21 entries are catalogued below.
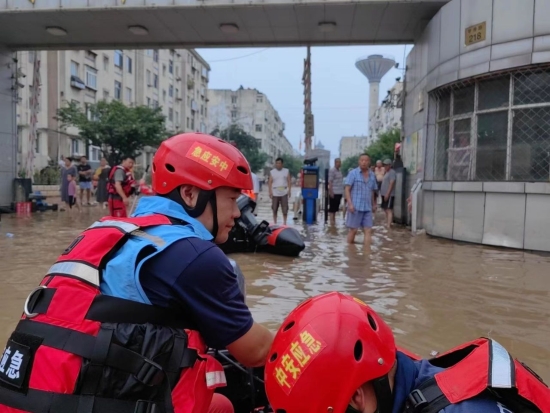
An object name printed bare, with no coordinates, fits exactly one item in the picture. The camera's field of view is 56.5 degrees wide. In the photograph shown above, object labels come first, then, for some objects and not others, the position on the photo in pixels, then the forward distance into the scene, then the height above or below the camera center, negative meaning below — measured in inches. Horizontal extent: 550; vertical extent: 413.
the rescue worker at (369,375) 54.3 -21.9
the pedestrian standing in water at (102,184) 563.3 -8.8
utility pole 819.8 +123.2
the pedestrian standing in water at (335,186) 520.7 -4.6
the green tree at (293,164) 3827.3 +128.0
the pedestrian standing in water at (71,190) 590.9 -16.7
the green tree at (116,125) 1178.0 +122.1
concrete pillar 573.3 +53.3
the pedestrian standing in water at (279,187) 489.1 -6.6
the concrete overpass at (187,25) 438.0 +146.5
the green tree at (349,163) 3466.3 +135.6
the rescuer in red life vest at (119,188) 339.3 -7.8
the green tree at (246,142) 2554.4 +189.3
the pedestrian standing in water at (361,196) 340.8 -9.5
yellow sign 354.0 +106.6
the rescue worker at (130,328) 56.2 -17.6
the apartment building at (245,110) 3715.6 +542.2
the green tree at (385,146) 1787.6 +134.9
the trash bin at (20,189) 595.5 -16.8
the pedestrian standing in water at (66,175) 566.3 +0.6
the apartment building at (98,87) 1226.6 +278.3
